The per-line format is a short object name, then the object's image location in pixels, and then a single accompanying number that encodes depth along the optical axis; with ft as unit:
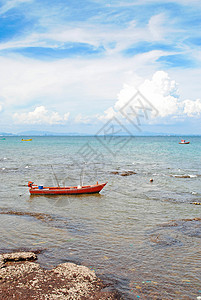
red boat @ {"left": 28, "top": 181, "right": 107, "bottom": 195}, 78.59
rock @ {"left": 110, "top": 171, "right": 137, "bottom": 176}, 118.93
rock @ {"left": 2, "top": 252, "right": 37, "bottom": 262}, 34.56
